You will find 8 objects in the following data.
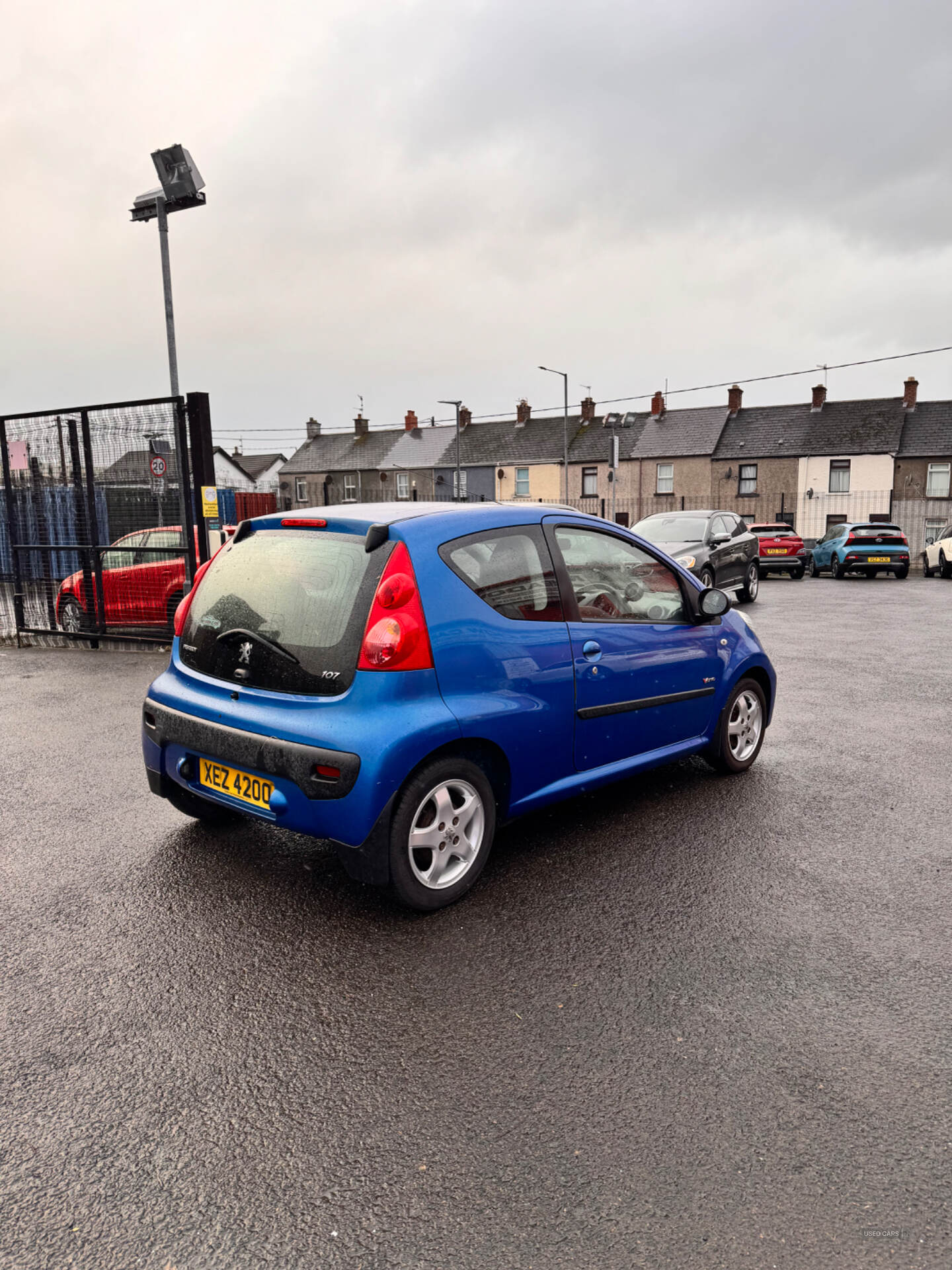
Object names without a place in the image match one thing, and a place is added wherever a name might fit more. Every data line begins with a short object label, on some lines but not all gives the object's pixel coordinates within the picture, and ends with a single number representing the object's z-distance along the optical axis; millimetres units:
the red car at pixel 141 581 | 9961
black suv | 14164
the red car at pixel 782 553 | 24188
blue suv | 23891
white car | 24359
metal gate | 9727
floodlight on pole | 12539
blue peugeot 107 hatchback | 3262
